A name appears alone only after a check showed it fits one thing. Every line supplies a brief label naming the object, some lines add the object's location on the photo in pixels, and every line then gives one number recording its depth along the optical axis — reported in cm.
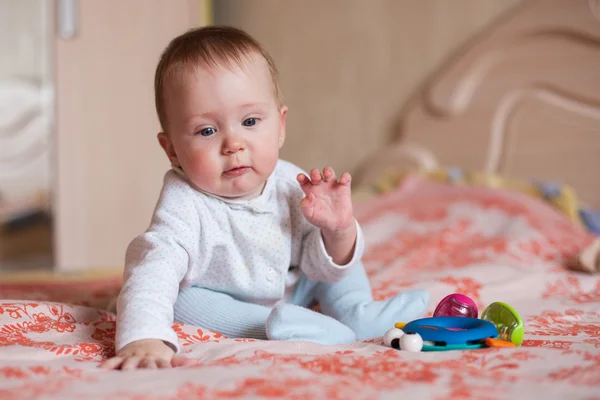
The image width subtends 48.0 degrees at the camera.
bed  77
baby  108
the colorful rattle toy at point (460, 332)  94
